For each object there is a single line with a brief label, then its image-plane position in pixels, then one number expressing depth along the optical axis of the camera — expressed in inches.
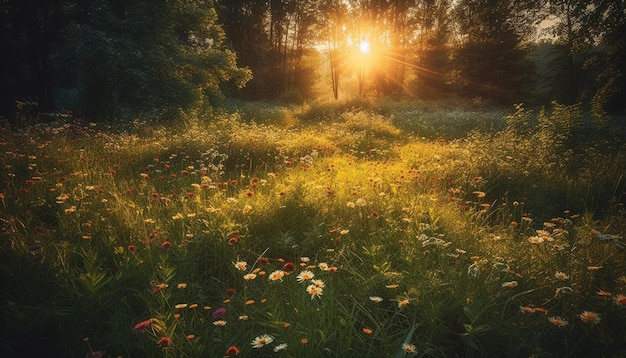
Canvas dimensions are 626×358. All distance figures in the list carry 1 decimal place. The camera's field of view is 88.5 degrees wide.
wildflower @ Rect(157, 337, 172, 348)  67.3
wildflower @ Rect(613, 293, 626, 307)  75.3
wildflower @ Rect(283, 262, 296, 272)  93.9
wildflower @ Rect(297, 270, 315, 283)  88.7
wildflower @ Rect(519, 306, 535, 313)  78.6
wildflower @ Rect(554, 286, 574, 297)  81.0
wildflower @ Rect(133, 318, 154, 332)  70.8
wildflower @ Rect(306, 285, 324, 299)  83.7
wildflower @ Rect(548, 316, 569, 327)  76.8
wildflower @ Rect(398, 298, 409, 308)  81.8
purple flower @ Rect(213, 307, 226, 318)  80.7
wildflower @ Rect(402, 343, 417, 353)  69.1
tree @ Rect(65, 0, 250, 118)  401.7
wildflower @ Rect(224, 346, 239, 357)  63.9
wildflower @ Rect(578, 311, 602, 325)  73.7
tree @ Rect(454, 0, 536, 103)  984.9
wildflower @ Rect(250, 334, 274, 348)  70.5
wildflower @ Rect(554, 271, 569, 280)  87.9
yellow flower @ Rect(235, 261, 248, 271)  93.5
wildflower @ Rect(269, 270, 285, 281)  89.1
